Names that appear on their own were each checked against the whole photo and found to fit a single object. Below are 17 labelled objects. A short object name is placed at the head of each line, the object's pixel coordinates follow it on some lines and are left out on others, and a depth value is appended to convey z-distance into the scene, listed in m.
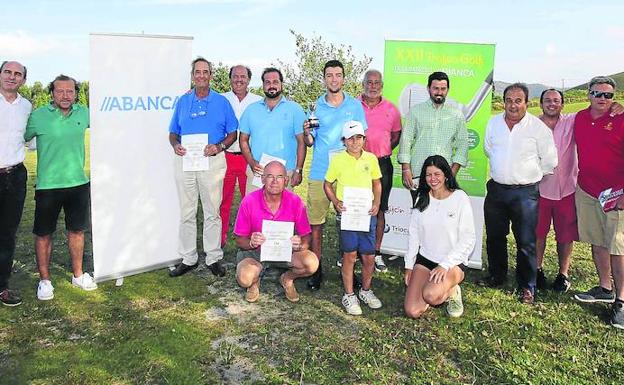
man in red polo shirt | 4.80
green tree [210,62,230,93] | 33.44
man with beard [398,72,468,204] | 5.47
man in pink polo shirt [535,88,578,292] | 5.35
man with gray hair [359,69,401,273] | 5.78
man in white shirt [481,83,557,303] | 5.06
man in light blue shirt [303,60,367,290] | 5.26
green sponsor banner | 6.04
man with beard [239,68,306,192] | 5.50
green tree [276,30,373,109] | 26.05
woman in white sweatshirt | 4.72
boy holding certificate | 4.89
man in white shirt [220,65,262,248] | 6.68
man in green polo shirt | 4.94
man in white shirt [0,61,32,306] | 4.75
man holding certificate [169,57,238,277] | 5.62
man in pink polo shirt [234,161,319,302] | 4.84
